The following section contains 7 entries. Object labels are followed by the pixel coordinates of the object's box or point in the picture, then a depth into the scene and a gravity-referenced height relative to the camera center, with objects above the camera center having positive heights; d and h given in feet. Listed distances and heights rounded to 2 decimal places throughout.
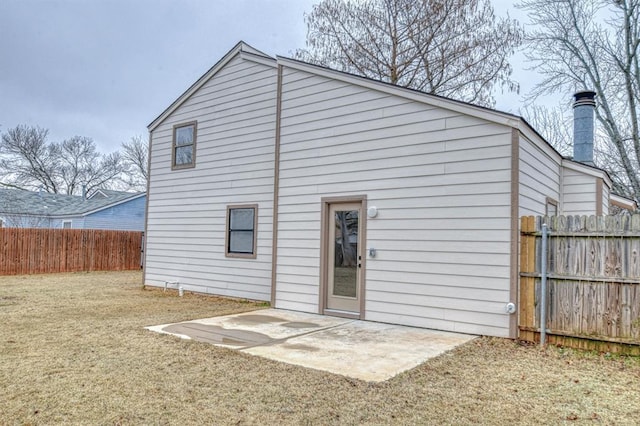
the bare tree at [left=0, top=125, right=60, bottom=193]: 95.13 +14.94
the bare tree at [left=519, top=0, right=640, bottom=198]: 46.42 +20.89
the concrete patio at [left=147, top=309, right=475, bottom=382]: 15.05 -4.58
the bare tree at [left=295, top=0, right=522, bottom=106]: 44.14 +20.72
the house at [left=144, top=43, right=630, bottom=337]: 19.79 +2.42
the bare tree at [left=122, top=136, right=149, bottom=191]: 112.68 +17.62
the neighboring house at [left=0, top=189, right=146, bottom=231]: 71.77 +2.46
